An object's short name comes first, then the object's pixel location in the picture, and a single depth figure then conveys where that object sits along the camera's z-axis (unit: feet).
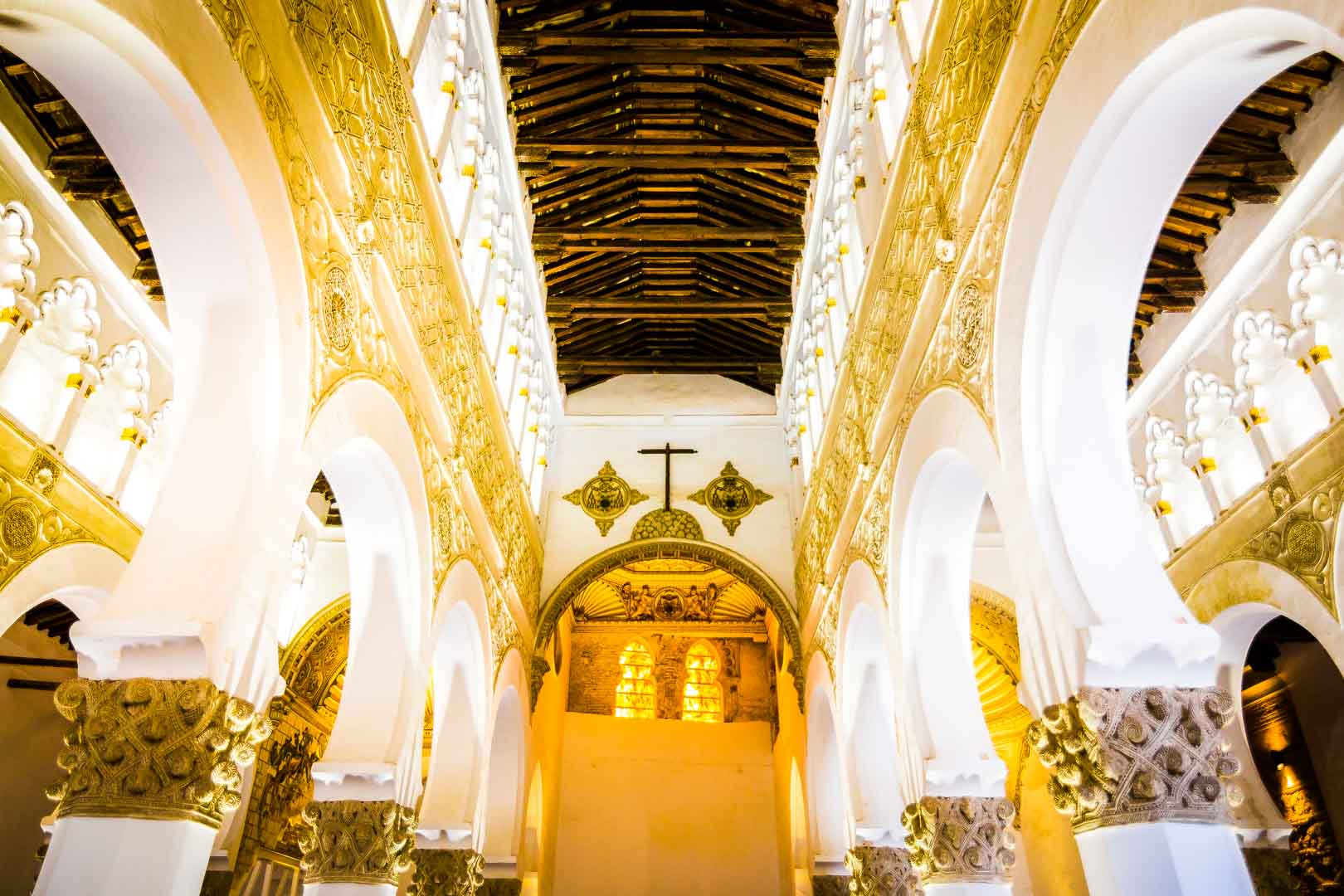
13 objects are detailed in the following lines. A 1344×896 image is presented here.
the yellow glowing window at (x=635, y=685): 51.78
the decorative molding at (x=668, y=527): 35.86
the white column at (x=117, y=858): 9.45
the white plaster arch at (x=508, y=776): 32.12
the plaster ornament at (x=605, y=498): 36.36
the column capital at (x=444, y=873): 24.04
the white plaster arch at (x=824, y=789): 33.58
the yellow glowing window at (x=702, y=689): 52.42
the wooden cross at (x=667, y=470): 36.52
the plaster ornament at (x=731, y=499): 36.42
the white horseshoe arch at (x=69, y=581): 17.38
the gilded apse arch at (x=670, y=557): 34.68
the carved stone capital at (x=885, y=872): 24.13
